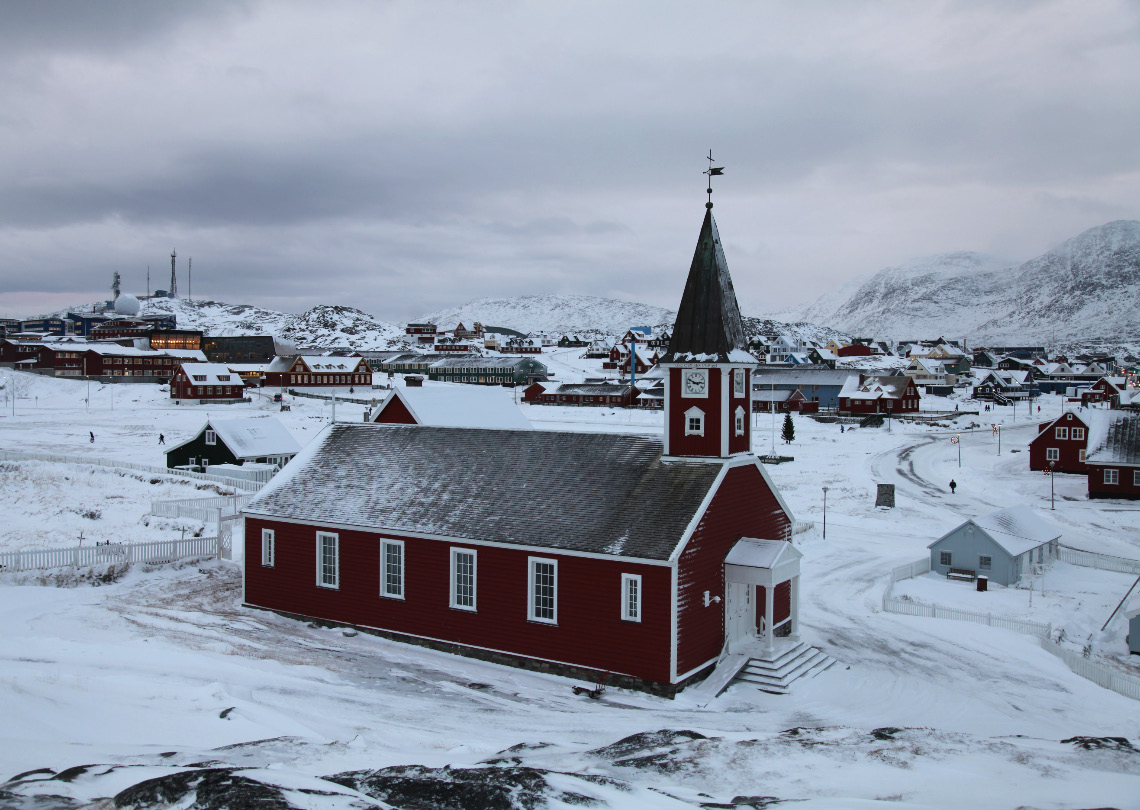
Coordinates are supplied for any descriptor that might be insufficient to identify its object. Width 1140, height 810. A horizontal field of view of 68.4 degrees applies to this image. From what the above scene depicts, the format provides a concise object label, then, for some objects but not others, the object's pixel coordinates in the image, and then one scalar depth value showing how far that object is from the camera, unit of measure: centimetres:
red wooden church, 2167
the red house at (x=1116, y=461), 5603
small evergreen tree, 8156
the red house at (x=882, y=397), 11316
